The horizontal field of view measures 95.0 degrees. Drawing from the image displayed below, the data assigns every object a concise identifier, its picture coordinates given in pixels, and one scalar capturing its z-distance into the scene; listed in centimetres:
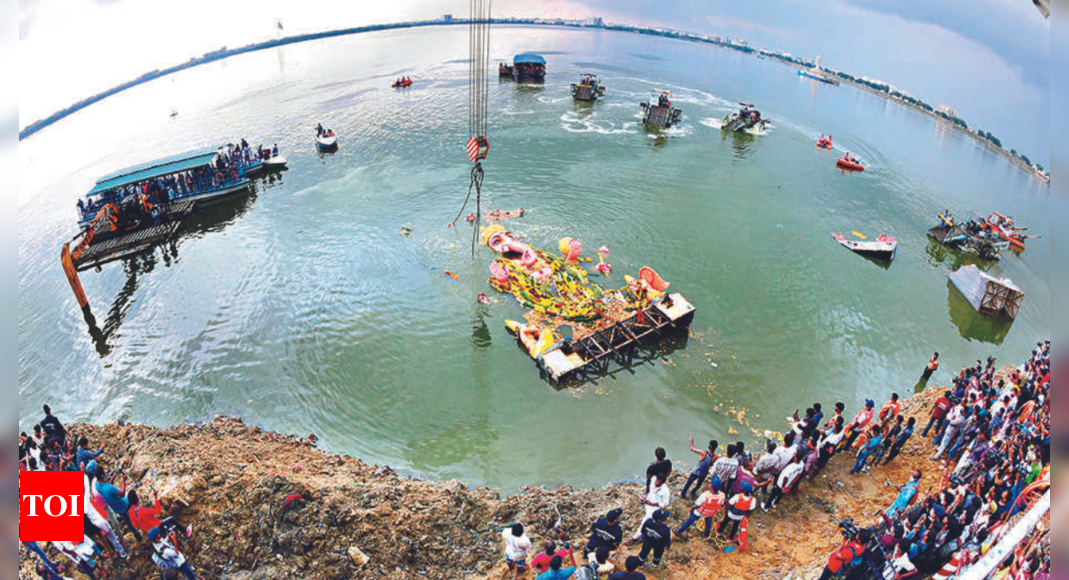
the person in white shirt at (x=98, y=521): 1209
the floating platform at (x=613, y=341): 2253
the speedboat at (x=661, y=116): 5800
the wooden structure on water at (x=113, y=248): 2688
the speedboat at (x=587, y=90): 6825
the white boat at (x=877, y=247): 3384
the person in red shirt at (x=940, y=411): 1739
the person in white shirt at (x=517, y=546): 1159
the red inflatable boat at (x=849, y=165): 4869
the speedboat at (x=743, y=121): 5803
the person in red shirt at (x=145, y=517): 1199
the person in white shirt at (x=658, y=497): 1270
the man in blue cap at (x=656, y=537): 1162
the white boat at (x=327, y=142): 4822
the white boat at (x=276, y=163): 4403
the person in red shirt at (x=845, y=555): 1075
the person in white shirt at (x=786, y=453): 1412
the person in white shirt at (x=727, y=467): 1331
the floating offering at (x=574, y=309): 2317
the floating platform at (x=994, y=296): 2841
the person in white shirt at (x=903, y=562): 1098
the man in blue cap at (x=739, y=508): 1245
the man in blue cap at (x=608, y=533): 1099
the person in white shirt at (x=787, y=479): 1397
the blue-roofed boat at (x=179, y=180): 3566
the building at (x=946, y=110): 7694
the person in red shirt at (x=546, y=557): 1040
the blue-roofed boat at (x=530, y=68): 7658
